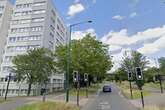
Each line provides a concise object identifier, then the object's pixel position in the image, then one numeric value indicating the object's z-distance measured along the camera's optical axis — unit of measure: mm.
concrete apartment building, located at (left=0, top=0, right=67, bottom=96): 31863
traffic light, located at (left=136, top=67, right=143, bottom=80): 9934
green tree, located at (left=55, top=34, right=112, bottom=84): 21198
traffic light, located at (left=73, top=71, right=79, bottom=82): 11566
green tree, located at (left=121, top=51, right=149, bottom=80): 23252
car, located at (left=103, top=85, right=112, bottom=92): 23735
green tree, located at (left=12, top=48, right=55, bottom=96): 24485
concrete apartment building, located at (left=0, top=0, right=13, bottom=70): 35593
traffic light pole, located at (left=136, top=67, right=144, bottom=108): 9934
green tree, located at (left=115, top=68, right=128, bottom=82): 28387
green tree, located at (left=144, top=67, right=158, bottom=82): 24222
